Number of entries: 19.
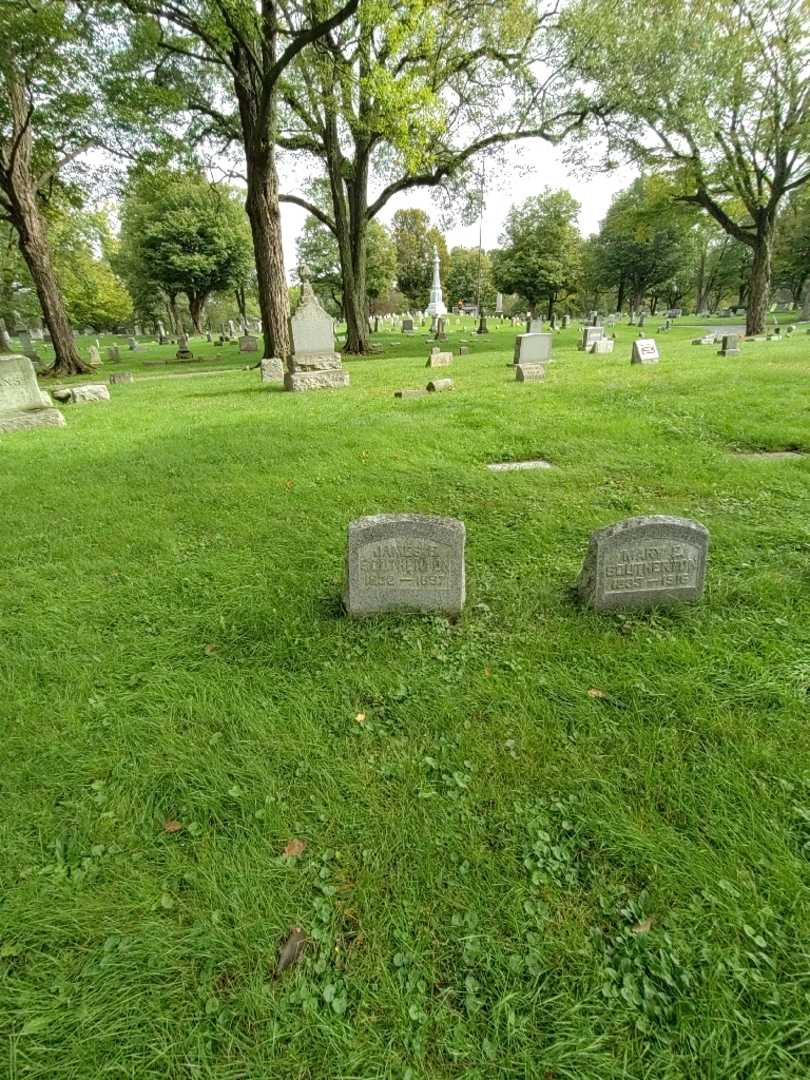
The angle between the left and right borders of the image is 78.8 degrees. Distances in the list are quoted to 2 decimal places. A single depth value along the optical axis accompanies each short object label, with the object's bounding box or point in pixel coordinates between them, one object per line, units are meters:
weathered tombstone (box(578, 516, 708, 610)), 2.90
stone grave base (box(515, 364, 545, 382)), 10.99
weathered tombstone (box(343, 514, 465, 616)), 2.93
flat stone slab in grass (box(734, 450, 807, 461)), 5.53
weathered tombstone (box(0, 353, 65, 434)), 8.38
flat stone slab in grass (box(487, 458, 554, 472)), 5.62
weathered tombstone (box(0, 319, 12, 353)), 30.53
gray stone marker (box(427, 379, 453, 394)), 10.22
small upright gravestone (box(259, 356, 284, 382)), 13.19
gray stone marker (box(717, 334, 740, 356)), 14.37
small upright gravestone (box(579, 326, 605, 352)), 17.66
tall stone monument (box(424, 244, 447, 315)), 42.34
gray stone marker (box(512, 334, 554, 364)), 12.19
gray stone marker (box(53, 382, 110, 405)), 11.41
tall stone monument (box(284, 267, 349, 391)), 11.15
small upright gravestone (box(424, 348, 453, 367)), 14.50
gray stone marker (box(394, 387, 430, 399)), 9.62
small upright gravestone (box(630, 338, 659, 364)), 13.02
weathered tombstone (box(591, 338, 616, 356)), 16.96
